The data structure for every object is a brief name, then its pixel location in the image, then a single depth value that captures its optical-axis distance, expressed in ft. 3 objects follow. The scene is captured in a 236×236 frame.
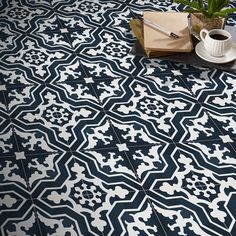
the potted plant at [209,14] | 6.76
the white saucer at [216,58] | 6.81
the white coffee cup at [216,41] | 6.71
